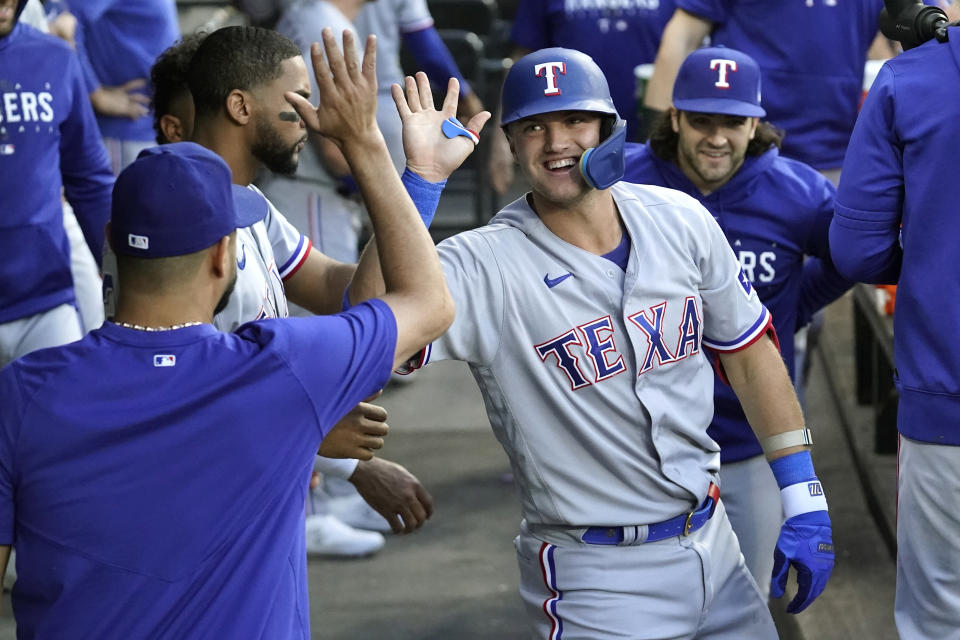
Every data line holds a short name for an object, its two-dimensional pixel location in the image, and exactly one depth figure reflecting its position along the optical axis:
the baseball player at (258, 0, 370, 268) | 11.32
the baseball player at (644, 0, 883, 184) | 11.17
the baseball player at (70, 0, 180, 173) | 12.92
